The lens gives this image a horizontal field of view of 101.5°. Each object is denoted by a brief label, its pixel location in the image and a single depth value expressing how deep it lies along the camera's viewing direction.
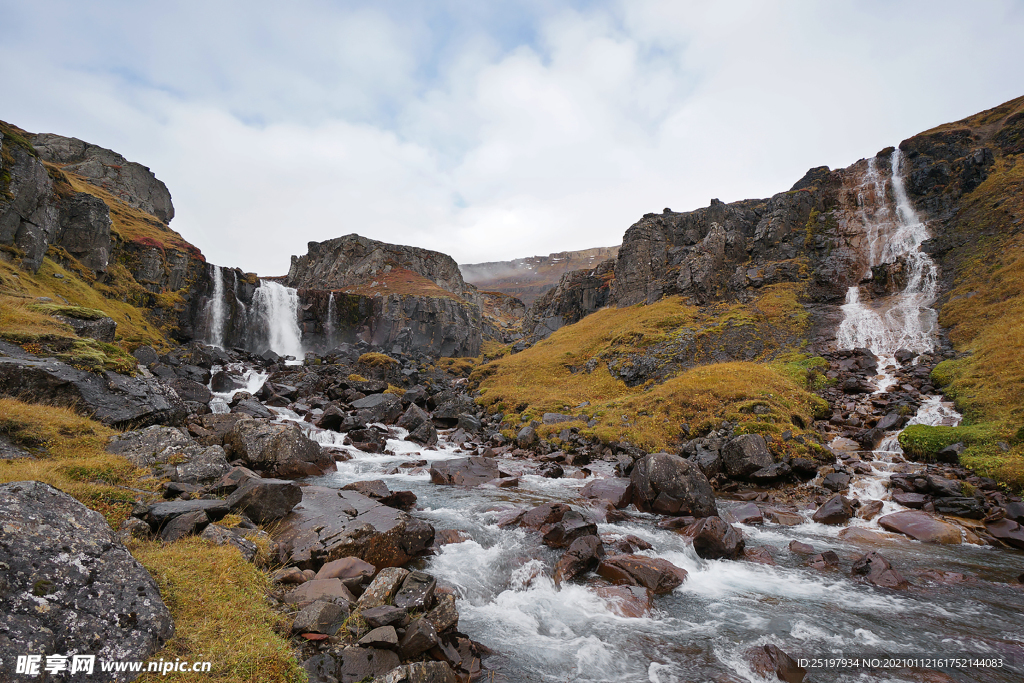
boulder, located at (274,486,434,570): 8.77
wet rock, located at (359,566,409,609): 6.85
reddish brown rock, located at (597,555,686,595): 9.47
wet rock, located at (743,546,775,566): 11.12
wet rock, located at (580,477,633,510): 15.20
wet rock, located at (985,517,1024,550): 11.59
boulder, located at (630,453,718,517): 13.79
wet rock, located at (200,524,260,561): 7.60
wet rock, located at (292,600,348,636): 6.06
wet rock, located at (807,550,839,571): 10.72
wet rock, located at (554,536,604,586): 9.68
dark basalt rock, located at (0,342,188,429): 11.95
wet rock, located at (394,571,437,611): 6.77
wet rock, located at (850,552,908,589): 9.75
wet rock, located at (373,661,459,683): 5.21
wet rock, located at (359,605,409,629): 6.19
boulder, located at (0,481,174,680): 4.04
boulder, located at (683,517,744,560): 11.28
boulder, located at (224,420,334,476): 14.59
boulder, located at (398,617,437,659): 5.93
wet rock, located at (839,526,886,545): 12.30
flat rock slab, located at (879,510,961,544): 12.12
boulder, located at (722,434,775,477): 17.19
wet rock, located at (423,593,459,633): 6.73
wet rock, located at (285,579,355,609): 6.82
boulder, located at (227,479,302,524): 9.66
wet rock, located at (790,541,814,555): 11.49
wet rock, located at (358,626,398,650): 5.84
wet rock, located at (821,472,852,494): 15.39
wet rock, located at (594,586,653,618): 8.63
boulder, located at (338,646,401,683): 5.48
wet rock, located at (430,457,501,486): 17.64
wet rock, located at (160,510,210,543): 7.50
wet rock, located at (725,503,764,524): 13.81
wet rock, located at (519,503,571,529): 11.97
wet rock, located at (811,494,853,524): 13.63
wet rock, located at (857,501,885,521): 13.71
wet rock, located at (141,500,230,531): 7.86
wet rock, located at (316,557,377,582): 7.85
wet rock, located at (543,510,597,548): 10.94
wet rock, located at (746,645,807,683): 6.88
